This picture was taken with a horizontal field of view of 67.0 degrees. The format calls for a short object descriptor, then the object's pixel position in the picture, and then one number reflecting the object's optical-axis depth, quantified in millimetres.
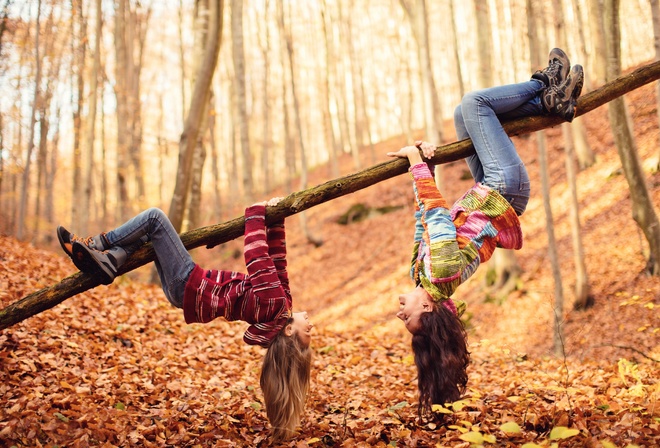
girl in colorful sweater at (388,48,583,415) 4016
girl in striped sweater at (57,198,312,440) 3969
